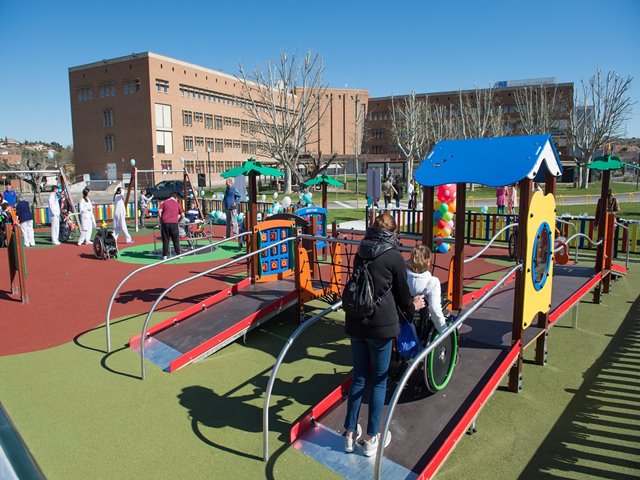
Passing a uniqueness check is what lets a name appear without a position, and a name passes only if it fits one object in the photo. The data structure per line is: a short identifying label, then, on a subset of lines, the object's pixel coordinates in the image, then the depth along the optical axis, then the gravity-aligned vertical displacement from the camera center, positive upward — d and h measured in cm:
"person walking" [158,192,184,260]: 1177 -94
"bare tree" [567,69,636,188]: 4791 +588
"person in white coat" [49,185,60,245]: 1578 -134
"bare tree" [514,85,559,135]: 5138 +771
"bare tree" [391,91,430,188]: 4334 +515
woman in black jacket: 367 -113
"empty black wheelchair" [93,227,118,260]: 1343 -184
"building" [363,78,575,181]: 5806 +950
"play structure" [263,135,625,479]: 388 -184
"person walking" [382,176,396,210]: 2723 -68
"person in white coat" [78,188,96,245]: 1500 -133
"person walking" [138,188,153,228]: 2069 -114
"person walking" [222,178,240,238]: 1539 -72
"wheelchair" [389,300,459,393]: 433 -166
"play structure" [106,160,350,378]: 639 -190
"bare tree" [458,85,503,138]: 4981 +698
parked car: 3956 -77
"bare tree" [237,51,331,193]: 3872 +483
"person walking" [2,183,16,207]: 1706 -57
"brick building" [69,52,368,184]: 5688 +831
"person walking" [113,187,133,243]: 1491 -104
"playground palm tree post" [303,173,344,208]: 1240 -7
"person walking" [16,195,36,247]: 1475 -124
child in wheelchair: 438 -97
